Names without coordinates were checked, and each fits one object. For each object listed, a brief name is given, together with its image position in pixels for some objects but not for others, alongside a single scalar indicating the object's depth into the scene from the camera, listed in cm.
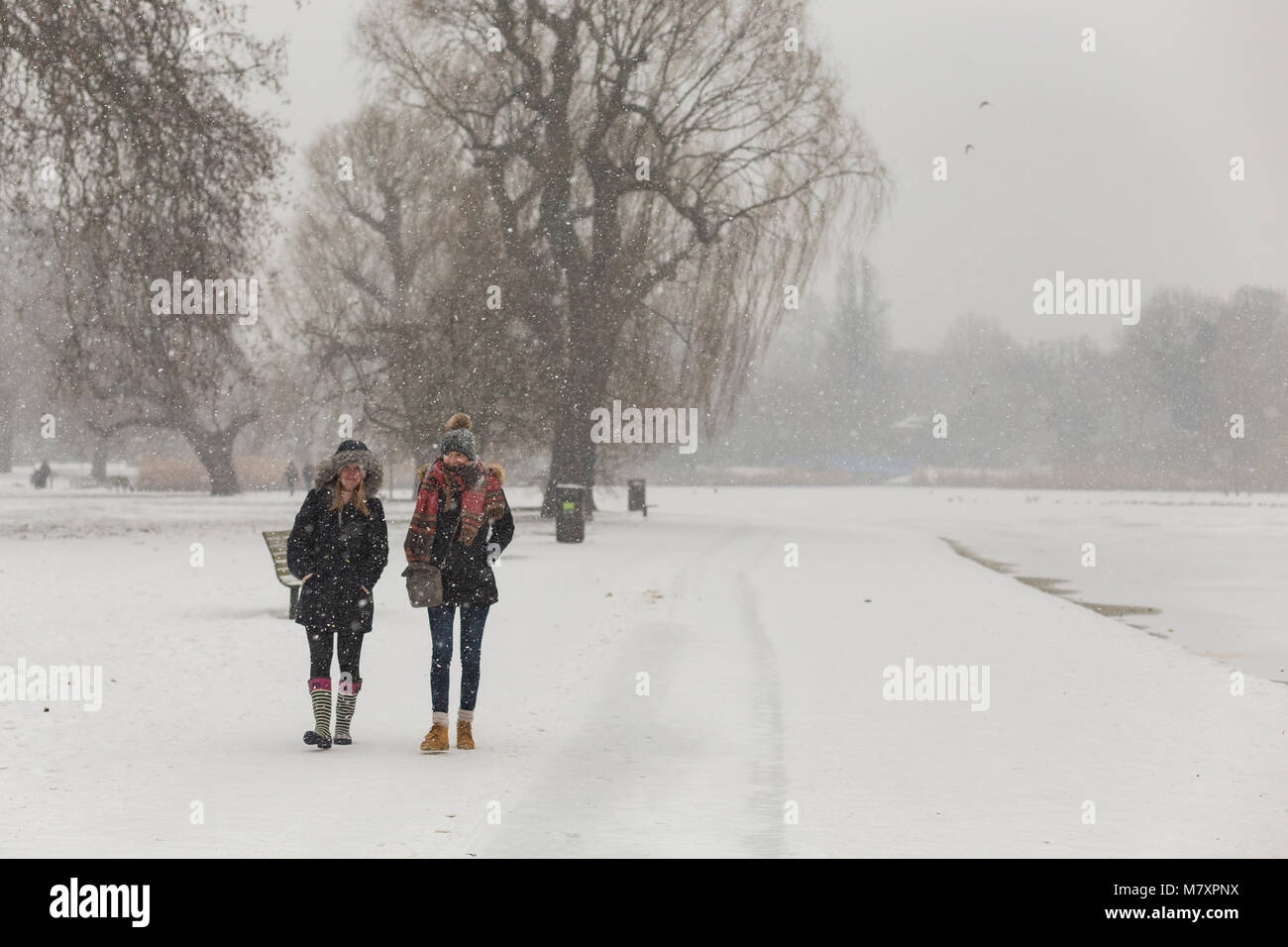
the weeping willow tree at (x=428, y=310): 2909
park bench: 1412
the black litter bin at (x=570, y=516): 2730
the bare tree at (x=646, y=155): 3206
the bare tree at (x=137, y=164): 2066
